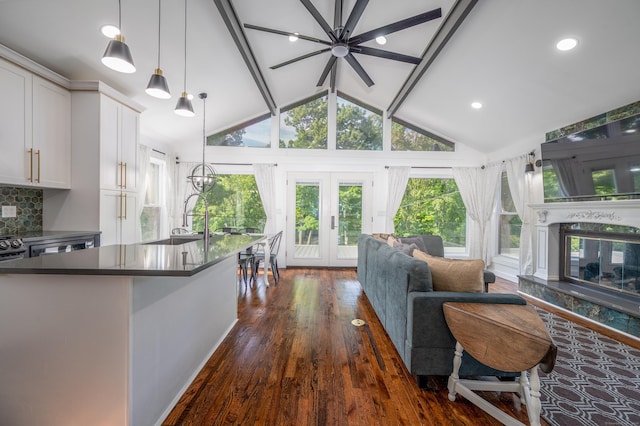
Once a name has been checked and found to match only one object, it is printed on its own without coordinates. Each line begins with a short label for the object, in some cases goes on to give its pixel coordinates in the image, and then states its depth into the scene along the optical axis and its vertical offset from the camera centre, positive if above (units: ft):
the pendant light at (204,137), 12.97 +4.90
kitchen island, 4.30 -2.19
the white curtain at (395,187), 18.31 +1.76
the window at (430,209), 18.81 +0.28
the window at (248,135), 18.30 +5.26
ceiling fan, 7.84 +5.71
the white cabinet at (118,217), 10.03 -0.26
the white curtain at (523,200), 14.21 +0.75
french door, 18.47 -0.27
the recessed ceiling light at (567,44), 8.50 +5.50
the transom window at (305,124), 18.59 +6.14
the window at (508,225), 16.17 -0.70
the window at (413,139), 18.66 +5.16
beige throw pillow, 6.35 -1.49
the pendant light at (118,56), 5.29 +3.07
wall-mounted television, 9.31 +2.02
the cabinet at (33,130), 7.73 +2.54
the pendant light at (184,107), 7.73 +3.03
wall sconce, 13.89 +2.52
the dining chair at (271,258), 14.61 -2.55
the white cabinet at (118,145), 9.93 +2.58
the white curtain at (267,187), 18.06 +1.67
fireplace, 9.52 -2.01
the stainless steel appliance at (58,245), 7.55 -1.07
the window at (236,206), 18.38 +0.38
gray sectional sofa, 5.97 -2.53
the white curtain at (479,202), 17.53 +0.75
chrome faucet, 6.82 -0.37
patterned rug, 5.41 -4.04
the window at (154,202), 15.81 +0.52
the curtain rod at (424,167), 18.43 +3.18
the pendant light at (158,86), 6.43 +3.01
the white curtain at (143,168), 14.01 +2.28
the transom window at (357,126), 18.78 +6.09
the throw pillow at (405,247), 9.55 -1.29
